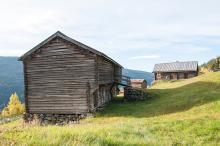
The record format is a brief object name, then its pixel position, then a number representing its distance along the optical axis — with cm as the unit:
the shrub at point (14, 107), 8462
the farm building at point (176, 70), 7812
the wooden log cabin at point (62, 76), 3050
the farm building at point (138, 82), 6981
